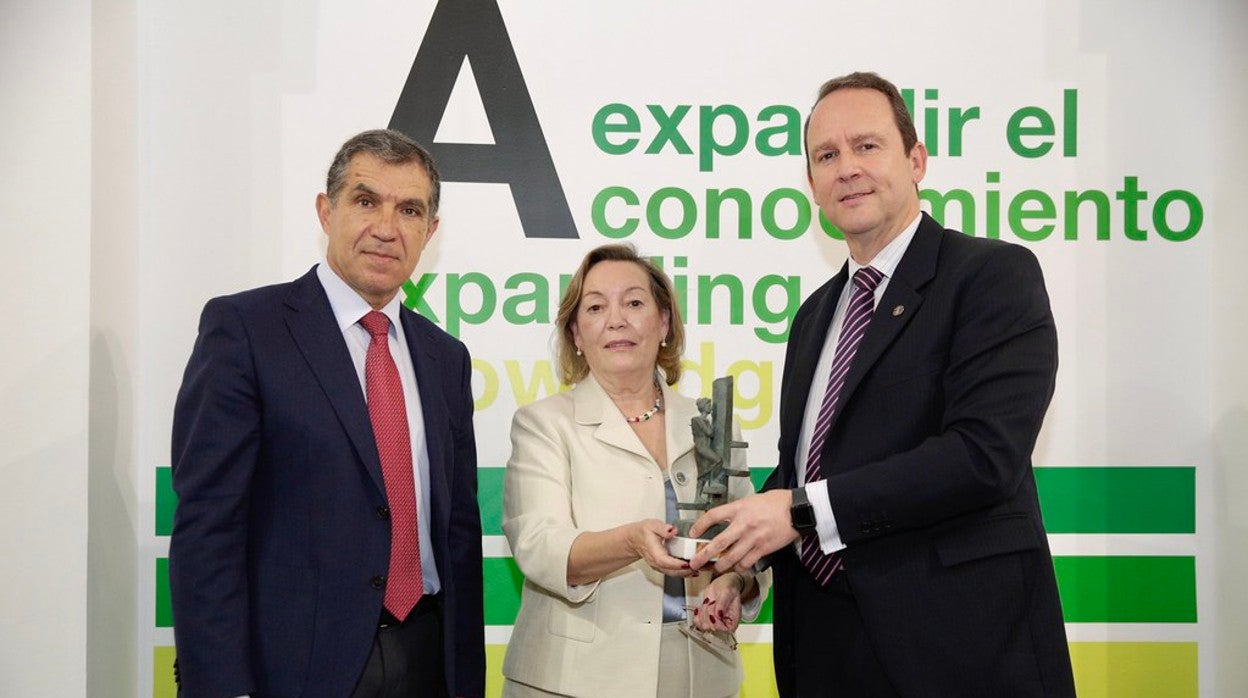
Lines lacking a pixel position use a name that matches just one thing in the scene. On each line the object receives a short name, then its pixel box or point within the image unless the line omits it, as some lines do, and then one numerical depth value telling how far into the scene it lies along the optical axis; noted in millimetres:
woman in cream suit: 2830
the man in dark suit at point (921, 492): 2170
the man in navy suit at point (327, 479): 2352
